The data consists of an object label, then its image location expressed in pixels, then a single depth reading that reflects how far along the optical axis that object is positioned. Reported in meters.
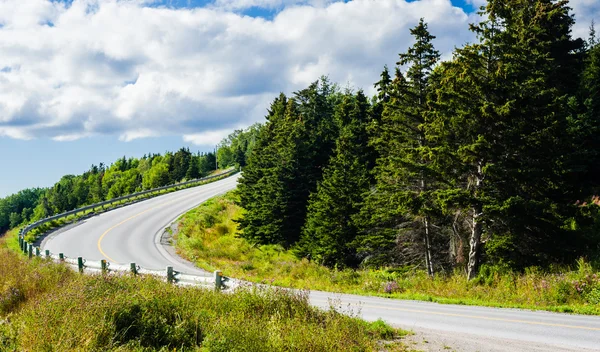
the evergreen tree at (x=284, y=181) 33.69
